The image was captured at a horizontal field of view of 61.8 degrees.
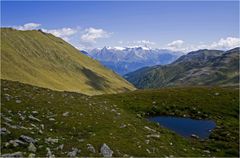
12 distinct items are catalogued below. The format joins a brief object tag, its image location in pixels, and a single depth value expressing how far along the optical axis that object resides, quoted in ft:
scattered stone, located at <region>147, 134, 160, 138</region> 67.31
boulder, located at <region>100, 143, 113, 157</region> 52.06
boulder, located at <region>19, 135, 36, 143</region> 51.32
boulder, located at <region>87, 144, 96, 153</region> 52.16
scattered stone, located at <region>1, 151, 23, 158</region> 44.96
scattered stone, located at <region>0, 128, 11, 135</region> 52.52
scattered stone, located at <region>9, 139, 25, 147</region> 49.39
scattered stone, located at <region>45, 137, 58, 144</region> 52.81
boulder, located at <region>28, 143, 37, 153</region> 48.53
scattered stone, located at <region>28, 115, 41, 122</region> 63.43
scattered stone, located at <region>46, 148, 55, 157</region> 47.36
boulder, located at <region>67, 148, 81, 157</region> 48.71
